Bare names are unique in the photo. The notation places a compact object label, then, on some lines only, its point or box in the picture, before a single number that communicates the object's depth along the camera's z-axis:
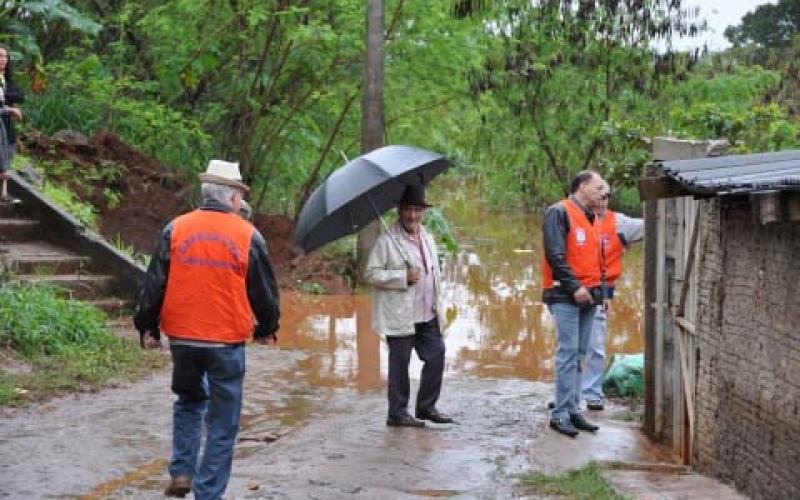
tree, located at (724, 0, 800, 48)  47.09
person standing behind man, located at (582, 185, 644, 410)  9.77
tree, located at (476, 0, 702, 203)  25.00
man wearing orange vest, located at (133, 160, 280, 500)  6.60
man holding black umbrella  9.17
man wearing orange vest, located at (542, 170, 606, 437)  9.02
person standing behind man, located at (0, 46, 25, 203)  13.59
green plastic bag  11.21
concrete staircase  12.95
